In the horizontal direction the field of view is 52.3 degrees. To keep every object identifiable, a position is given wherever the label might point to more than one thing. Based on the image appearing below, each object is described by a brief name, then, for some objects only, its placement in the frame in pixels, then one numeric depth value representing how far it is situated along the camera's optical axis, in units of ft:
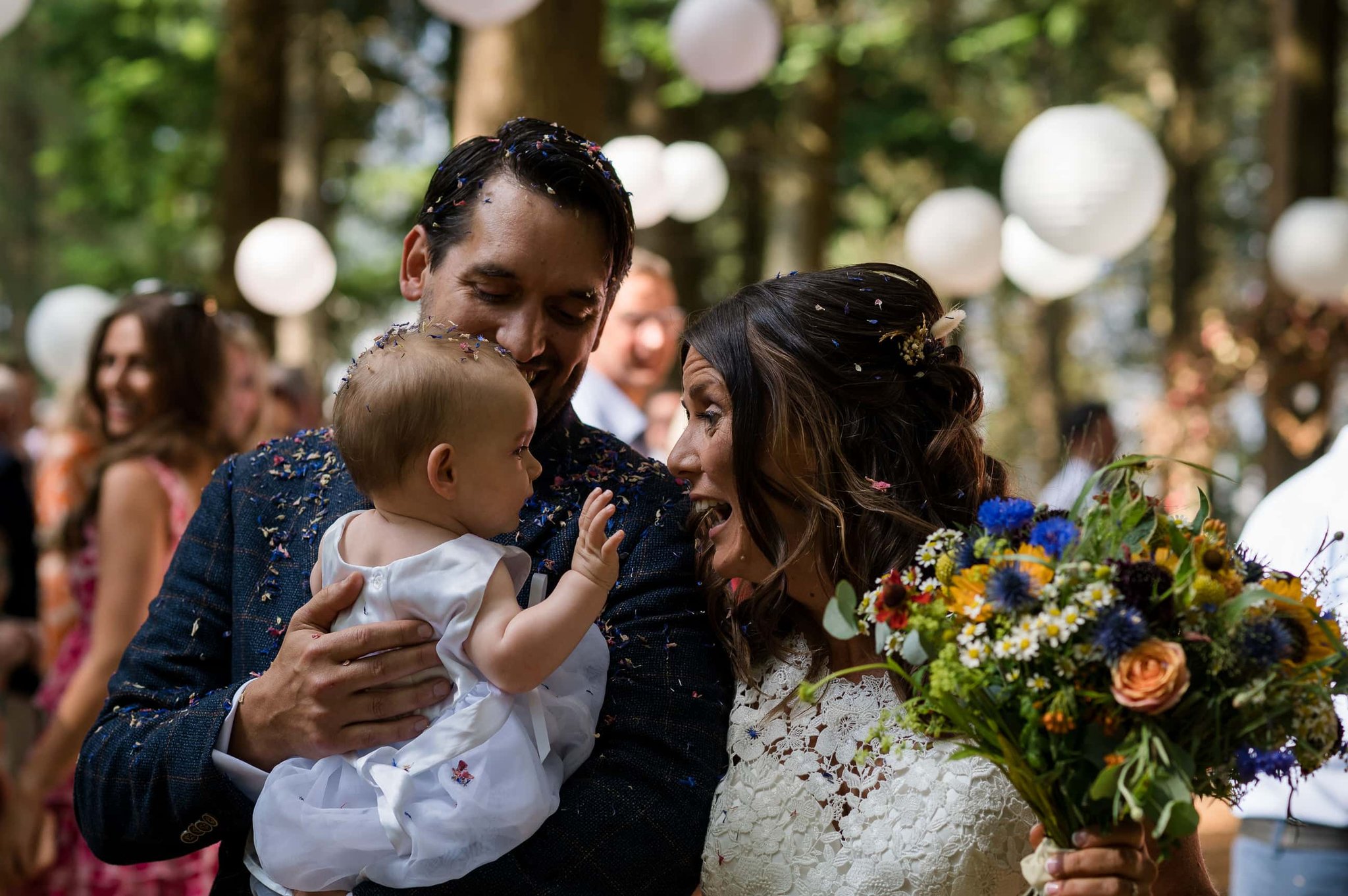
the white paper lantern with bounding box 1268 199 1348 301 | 30.60
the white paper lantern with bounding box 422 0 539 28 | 19.62
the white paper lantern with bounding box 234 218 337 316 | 29.89
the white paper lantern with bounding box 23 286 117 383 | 33.94
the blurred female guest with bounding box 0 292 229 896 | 13.58
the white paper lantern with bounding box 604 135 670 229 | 26.32
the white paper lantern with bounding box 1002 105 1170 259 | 26.81
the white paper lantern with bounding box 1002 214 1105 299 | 36.65
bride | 8.07
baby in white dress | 7.02
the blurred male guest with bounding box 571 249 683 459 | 20.02
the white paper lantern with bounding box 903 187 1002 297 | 32.78
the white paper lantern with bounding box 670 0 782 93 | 30.04
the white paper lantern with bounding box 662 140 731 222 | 32.58
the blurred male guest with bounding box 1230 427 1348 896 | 10.84
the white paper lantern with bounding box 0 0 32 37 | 18.26
